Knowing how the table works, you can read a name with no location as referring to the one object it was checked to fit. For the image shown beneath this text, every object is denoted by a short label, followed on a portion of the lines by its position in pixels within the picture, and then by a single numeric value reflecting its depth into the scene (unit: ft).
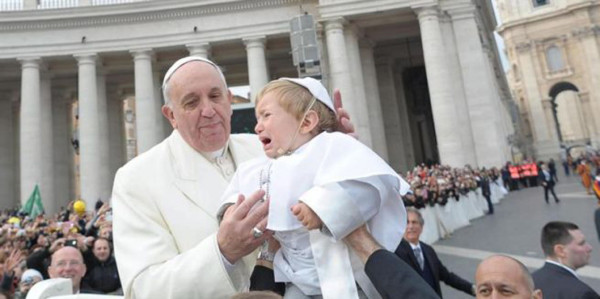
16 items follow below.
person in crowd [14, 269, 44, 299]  18.56
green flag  64.23
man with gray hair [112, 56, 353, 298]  5.40
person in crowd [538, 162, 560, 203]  54.70
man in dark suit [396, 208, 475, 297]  15.81
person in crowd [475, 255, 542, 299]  7.79
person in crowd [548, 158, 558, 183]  80.83
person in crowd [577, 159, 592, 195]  59.57
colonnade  74.49
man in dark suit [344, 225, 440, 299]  4.41
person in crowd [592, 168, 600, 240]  20.43
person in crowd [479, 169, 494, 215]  54.32
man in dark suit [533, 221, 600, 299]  11.97
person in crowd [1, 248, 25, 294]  18.98
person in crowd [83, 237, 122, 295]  21.18
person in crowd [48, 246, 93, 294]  15.83
